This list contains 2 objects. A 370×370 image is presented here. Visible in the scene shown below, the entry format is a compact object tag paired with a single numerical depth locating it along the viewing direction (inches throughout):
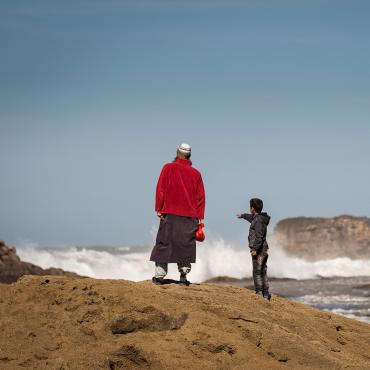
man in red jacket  736.3
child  806.5
